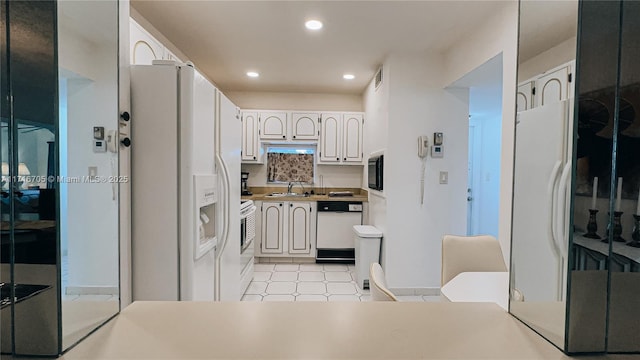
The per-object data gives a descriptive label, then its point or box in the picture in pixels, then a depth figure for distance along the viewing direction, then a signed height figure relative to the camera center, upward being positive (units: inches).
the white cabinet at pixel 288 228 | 173.6 -30.9
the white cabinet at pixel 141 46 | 75.4 +32.3
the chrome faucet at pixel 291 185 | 200.7 -7.9
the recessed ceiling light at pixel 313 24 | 103.4 +50.2
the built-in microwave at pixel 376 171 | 140.2 +1.4
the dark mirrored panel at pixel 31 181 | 18.8 -0.8
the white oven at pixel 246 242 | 121.2 -28.5
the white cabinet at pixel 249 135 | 185.6 +22.2
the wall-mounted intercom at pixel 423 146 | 129.2 +12.0
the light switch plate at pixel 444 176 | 132.2 -0.3
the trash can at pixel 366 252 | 136.1 -34.3
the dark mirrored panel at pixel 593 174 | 20.1 +0.2
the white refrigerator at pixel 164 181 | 66.3 -2.2
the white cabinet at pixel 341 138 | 185.9 +21.3
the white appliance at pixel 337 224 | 171.8 -27.8
